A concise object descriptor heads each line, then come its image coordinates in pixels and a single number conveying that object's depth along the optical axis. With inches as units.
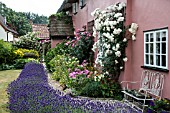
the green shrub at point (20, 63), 797.9
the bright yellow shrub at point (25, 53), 825.0
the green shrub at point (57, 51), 608.7
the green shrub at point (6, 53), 753.2
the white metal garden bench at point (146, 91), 252.7
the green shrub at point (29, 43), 1002.0
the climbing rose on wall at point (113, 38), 323.3
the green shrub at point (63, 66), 436.5
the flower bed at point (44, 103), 170.6
